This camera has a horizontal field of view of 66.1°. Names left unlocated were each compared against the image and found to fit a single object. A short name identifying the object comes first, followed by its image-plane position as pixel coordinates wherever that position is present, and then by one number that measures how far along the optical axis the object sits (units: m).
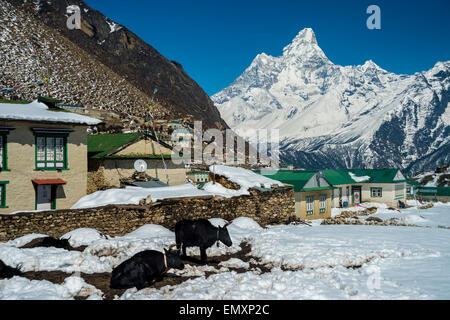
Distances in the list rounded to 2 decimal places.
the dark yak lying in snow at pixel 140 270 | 10.59
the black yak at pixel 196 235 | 13.73
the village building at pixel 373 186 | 46.16
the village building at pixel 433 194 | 61.72
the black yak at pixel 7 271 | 11.09
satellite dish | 23.25
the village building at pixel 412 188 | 66.50
